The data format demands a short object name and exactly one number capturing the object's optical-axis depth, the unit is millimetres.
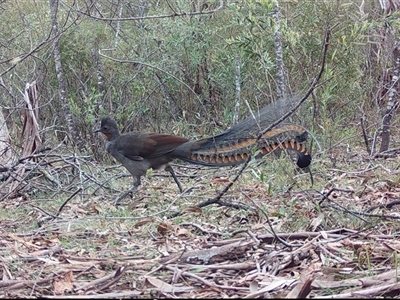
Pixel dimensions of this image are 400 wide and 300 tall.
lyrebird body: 4812
